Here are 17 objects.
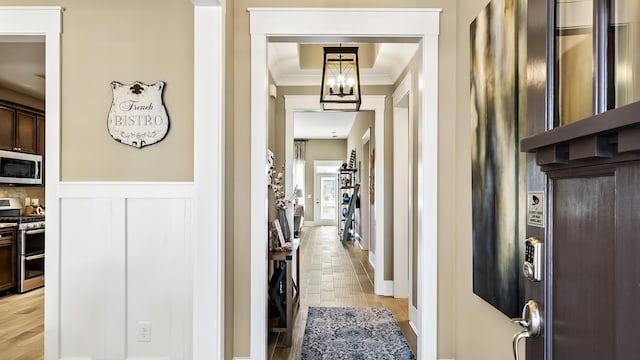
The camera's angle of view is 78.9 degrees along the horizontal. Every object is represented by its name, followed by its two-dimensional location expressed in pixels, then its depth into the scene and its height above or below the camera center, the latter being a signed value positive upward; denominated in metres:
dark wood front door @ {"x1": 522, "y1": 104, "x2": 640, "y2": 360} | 0.58 -0.10
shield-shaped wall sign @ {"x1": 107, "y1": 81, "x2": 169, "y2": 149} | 2.57 +0.44
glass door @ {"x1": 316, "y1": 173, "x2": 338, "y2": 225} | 14.02 -0.51
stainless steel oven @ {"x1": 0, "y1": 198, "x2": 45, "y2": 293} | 4.91 -0.76
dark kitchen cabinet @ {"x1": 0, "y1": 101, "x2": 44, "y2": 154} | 5.12 +0.79
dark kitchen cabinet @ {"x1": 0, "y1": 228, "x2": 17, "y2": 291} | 4.74 -0.91
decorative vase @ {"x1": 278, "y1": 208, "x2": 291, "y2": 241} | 3.80 -0.39
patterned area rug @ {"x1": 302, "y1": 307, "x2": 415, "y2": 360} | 3.02 -1.31
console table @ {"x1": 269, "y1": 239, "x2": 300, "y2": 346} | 3.18 -0.93
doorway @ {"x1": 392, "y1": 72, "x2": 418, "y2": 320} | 4.63 -0.13
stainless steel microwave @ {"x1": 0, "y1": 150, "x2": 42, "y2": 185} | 4.93 +0.23
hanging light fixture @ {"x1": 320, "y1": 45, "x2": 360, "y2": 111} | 3.71 +0.96
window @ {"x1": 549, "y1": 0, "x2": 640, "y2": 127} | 0.67 +0.23
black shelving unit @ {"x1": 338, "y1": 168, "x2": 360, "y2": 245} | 9.73 -0.49
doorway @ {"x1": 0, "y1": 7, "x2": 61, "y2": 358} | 2.59 +0.49
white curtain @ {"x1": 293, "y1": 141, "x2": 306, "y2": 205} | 13.33 +0.82
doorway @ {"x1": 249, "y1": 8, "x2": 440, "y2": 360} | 2.60 +0.50
